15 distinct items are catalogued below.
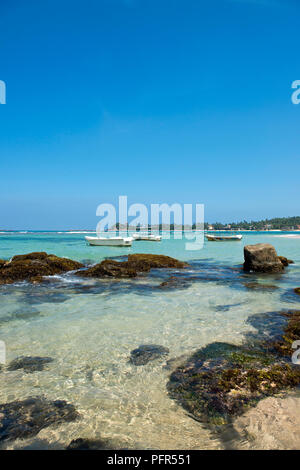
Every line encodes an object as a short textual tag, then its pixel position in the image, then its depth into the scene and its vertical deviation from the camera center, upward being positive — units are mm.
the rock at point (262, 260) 15648 -1952
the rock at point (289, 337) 4938 -2268
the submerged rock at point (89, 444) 2775 -2291
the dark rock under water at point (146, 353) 4717 -2353
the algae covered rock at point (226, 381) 3363 -2267
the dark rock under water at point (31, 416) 2955 -2266
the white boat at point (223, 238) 57631 -2365
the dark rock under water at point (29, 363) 4410 -2316
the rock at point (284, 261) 18036 -2351
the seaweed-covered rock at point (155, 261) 16969 -2245
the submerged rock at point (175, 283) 11266 -2506
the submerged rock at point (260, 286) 10984 -2517
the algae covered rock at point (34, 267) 13003 -2118
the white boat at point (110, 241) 37750 -1843
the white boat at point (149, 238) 54847 -2127
